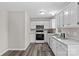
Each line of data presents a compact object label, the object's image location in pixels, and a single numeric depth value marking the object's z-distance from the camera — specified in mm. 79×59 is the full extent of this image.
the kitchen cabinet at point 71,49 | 1494
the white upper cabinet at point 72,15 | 1677
